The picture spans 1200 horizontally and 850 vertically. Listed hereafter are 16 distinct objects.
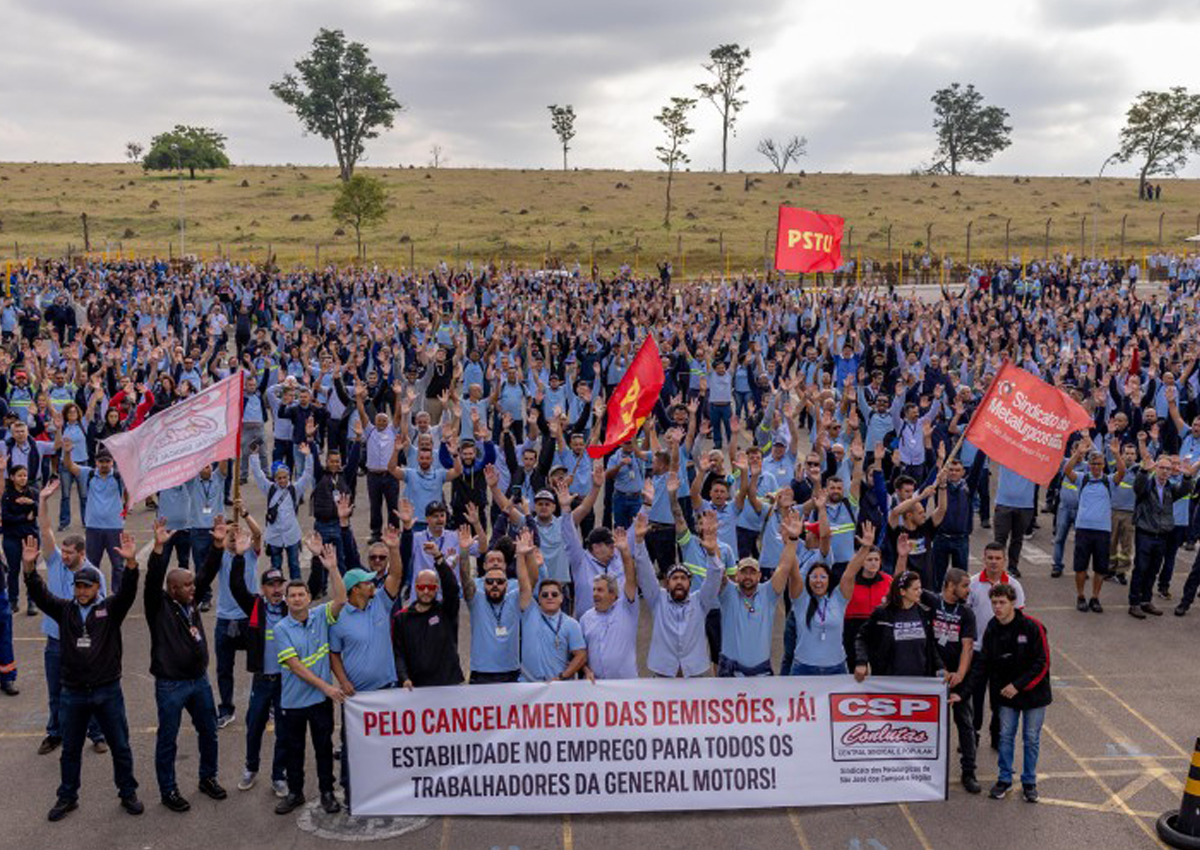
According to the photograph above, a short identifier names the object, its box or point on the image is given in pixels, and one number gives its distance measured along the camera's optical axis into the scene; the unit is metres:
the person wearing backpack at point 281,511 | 10.98
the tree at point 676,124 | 77.31
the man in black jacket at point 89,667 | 7.36
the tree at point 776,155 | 107.12
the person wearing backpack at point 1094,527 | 11.68
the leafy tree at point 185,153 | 96.44
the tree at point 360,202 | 59.62
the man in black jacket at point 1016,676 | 7.64
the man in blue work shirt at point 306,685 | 7.28
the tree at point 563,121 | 103.44
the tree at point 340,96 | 92.06
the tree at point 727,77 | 94.69
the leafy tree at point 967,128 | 113.69
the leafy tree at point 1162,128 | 85.44
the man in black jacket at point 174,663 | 7.46
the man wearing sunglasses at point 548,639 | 7.67
